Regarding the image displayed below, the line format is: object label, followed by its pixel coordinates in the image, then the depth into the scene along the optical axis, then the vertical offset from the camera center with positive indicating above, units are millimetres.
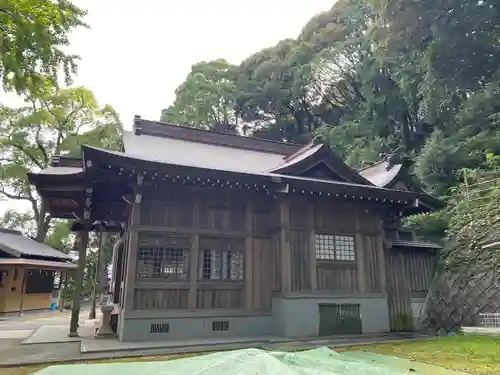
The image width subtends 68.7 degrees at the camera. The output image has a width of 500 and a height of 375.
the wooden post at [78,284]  8781 -199
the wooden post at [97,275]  12486 +21
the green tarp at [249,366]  3436 -902
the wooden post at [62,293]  22078 -1039
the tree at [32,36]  5911 +4016
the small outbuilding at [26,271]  17641 +244
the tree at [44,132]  25594 +10074
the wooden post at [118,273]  11008 +83
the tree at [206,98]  31812 +15311
